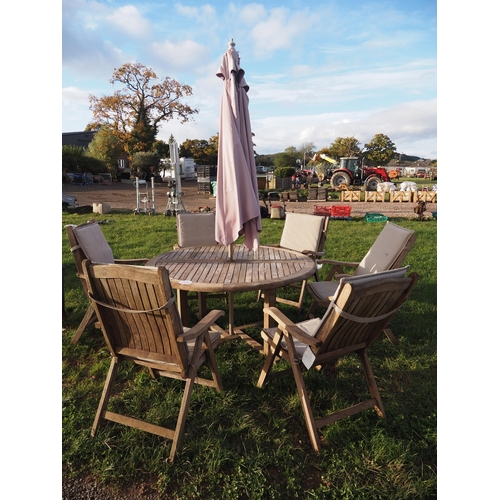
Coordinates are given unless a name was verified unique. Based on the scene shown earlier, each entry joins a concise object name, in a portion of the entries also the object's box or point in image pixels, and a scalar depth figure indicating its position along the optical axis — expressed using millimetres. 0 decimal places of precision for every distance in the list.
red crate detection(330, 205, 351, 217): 10094
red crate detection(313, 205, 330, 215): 9412
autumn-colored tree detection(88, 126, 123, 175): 30944
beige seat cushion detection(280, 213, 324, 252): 4086
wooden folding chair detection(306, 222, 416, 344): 2967
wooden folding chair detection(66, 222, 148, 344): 2801
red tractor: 21859
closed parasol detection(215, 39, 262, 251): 2824
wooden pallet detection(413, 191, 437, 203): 15951
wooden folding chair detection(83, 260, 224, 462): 1768
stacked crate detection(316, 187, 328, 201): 16328
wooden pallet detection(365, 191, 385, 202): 16031
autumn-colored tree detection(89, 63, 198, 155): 33094
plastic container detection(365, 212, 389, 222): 9672
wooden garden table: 2537
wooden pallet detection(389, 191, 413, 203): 16062
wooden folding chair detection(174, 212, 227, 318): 4254
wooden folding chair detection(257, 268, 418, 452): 1835
